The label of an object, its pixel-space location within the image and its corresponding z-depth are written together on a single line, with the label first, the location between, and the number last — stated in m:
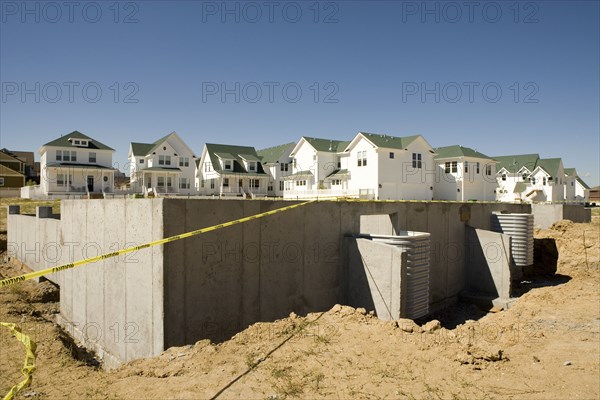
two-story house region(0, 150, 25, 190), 50.22
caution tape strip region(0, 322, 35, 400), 5.41
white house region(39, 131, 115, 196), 37.44
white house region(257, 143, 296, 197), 46.06
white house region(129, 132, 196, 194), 42.88
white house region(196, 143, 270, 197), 43.88
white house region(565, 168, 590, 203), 61.40
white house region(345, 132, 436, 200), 35.19
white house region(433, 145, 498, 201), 40.44
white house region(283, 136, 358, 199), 39.12
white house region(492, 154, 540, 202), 55.94
